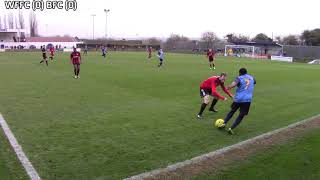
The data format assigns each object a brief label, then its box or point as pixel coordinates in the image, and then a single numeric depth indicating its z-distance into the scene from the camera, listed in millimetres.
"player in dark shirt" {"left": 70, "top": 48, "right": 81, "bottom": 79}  22828
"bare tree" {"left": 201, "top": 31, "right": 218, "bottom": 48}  103738
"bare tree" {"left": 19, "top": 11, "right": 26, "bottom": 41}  122031
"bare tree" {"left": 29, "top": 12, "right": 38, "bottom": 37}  126625
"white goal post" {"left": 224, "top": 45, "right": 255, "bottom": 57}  70744
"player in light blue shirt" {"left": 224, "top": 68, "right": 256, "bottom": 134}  9906
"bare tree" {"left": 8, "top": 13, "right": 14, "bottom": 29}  122769
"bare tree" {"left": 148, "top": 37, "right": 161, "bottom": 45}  114562
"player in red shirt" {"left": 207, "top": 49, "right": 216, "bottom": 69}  32750
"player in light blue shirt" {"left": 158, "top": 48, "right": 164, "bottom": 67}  32994
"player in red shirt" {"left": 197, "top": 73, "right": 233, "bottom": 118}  11542
